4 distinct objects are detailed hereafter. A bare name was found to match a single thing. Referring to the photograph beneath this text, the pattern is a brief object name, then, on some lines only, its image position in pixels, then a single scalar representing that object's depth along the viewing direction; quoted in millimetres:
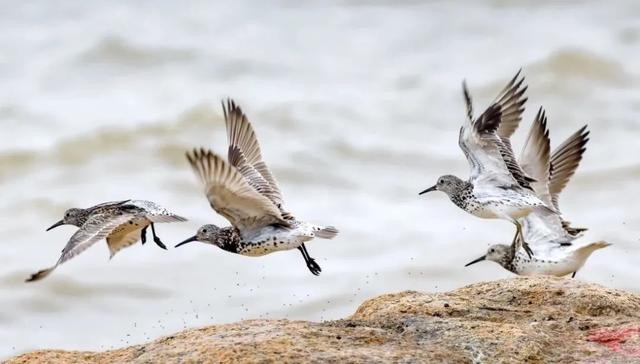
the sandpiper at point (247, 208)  16578
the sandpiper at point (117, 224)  18141
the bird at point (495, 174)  20406
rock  11922
